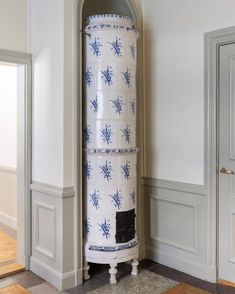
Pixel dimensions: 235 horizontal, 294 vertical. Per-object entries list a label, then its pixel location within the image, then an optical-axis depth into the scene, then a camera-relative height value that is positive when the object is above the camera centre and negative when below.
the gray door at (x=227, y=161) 2.84 -0.16
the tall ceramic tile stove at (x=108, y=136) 2.84 +0.05
